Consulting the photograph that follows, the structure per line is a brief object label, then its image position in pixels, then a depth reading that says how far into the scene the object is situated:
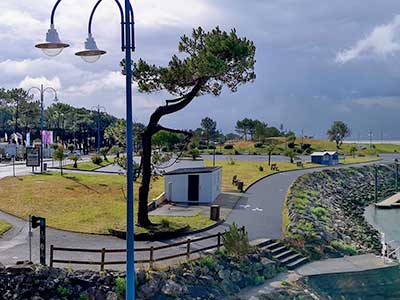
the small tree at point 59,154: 55.91
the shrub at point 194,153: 83.50
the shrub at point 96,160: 70.31
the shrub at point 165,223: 27.74
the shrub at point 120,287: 17.84
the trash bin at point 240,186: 45.30
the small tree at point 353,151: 104.65
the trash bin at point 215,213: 31.01
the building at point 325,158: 77.56
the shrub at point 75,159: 63.82
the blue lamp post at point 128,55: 11.74
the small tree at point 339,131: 133.57
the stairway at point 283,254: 24.94
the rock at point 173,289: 18.80
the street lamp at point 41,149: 56.06
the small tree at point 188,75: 26.80
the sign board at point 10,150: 78.62
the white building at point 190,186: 38.88
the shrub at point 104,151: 77.44
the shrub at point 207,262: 21.38
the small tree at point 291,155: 76.99
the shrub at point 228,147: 111.46
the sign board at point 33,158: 52.71
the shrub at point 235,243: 23.27
